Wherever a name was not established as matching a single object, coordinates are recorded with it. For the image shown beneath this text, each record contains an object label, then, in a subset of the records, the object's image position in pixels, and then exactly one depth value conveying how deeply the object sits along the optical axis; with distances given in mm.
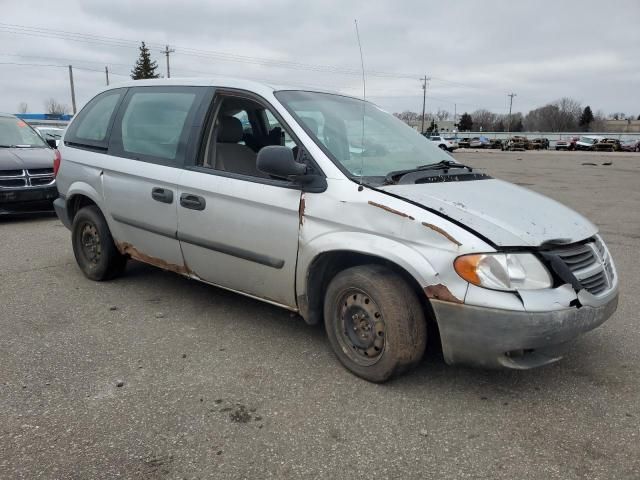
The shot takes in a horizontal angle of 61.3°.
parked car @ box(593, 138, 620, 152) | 51719
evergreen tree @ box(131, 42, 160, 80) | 64375
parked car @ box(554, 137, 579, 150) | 55000
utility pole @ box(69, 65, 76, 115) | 63594
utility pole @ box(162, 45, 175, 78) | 58594
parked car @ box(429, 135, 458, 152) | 48250
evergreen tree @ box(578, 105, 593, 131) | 102438
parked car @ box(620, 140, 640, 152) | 51844
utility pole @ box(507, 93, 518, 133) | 105131
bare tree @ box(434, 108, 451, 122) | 115188
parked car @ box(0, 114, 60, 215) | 8102
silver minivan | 2752
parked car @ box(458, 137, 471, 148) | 57903
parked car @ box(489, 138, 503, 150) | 58250
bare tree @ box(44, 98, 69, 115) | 97975
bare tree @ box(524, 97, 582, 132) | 106500
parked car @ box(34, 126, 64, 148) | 17172
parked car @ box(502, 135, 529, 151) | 54625
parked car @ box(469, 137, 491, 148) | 60000
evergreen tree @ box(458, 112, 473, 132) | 112481
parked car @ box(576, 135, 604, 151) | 53528
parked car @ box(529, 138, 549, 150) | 56734
